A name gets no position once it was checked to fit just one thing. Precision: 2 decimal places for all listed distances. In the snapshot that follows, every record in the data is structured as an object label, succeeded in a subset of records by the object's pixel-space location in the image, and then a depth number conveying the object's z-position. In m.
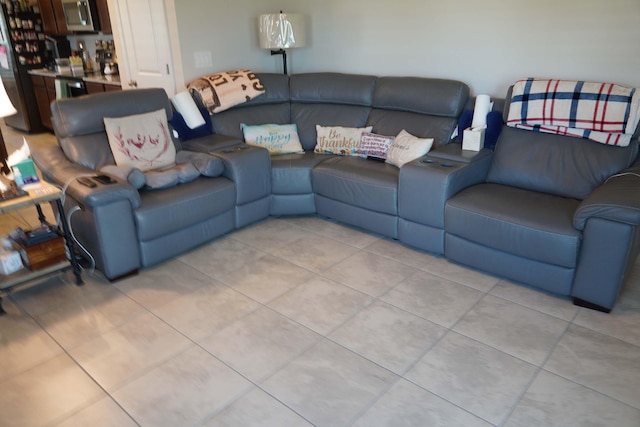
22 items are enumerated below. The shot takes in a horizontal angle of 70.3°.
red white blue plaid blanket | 2.57
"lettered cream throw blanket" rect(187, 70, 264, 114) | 3.61
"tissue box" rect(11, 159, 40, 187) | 2.50
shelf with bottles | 5.69
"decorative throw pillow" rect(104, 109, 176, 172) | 3.01
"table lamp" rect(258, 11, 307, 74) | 3.90
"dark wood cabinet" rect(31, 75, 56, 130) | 5.77
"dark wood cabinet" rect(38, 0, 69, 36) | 5.57
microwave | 4.97
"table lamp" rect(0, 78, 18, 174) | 2.50
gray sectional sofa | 2.27
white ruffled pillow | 3.15
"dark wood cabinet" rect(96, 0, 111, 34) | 4.83
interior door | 3.87
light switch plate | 3.89
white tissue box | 2.95
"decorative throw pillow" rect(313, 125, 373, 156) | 3.60
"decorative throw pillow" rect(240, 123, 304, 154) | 3.64
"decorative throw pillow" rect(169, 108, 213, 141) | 3.47
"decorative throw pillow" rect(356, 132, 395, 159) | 3.40
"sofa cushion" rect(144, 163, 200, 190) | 2.86
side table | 2.31
